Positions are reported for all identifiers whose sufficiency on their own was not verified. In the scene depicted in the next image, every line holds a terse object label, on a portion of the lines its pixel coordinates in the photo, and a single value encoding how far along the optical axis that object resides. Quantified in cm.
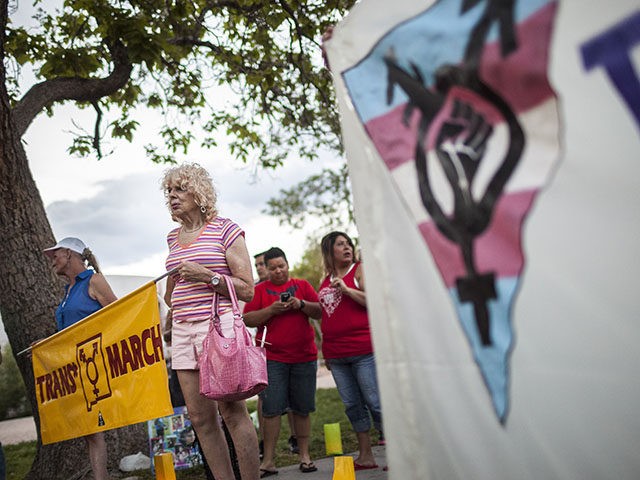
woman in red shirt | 488
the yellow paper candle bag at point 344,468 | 330
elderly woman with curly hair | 345
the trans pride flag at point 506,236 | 164
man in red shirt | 522
